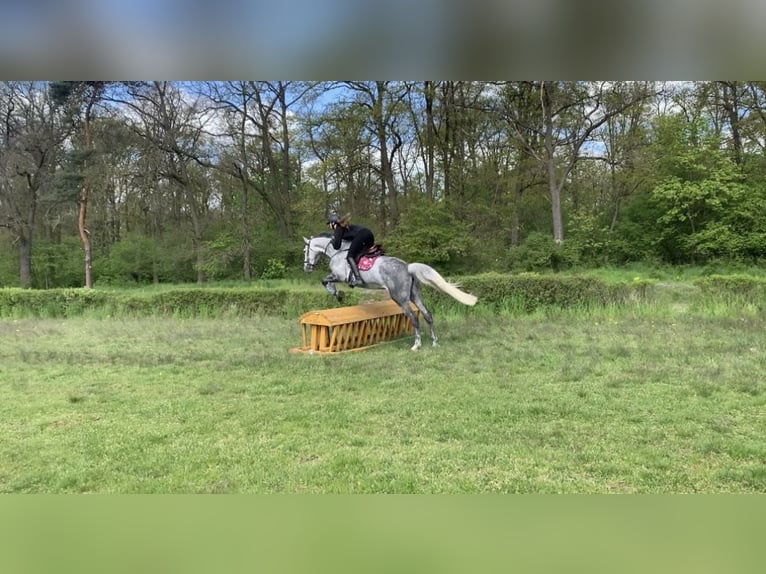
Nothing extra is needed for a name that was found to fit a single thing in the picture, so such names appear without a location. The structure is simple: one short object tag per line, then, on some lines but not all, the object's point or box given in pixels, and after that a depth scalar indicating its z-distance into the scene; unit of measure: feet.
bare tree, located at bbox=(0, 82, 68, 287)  55.88
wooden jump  21.56
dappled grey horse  22.58
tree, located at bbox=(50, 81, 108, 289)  50.52
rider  22.75
